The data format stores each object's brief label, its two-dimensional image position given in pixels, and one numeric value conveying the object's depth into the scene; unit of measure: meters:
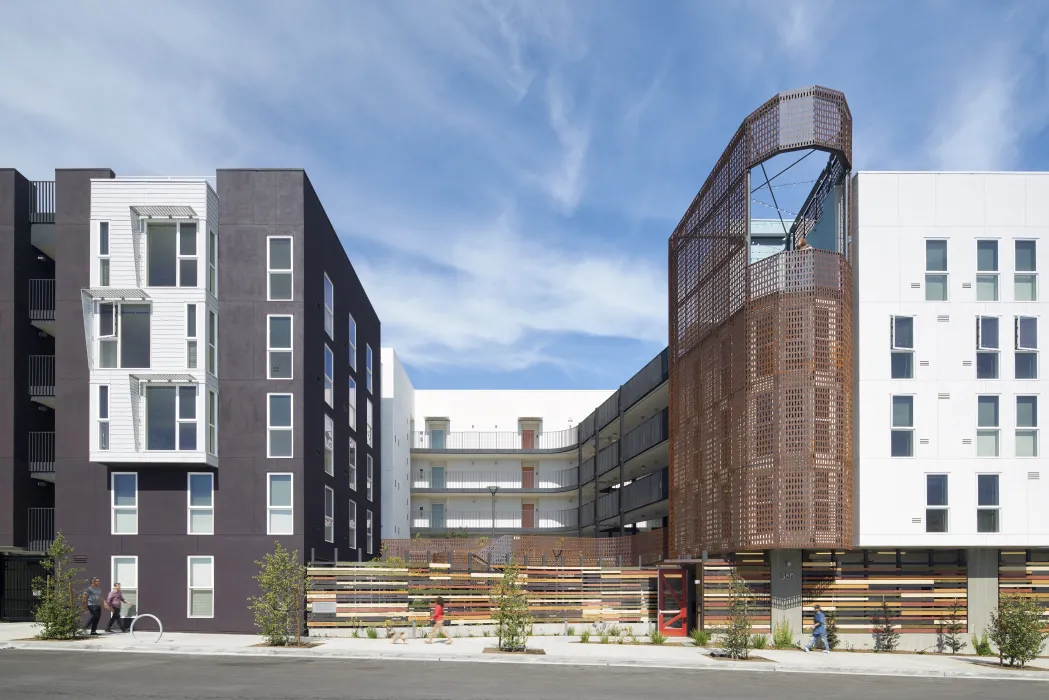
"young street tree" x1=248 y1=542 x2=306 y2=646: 25.64
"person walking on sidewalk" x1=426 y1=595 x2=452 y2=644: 28.59
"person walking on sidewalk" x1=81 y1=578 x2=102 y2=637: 27.48
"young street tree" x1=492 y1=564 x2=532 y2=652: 25.33
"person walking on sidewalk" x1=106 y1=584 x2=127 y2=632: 28.25
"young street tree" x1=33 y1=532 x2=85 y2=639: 25.80
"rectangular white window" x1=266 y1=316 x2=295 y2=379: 31.31
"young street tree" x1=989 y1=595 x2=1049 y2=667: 24.06
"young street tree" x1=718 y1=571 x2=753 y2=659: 24.77
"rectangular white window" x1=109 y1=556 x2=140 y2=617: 30.05
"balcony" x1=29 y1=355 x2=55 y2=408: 31.95
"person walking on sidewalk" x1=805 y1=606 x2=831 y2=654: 26.77
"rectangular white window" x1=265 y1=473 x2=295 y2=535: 30.75
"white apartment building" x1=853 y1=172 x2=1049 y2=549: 27.44
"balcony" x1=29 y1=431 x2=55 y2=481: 31.70
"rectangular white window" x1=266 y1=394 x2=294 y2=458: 31.09
